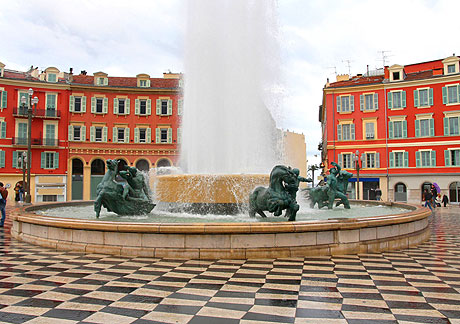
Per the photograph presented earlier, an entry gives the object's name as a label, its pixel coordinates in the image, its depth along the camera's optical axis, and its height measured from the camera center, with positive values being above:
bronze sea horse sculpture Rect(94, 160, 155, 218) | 9.88 -0.30
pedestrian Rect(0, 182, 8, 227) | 13.13 -0.60
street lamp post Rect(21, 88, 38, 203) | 17.80 +1.96
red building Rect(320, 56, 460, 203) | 37.12 +5.70
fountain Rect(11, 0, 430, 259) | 7.08 -0.61
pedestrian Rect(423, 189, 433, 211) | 21.02 -0.95
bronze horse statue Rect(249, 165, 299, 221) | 8.36 -0.31
